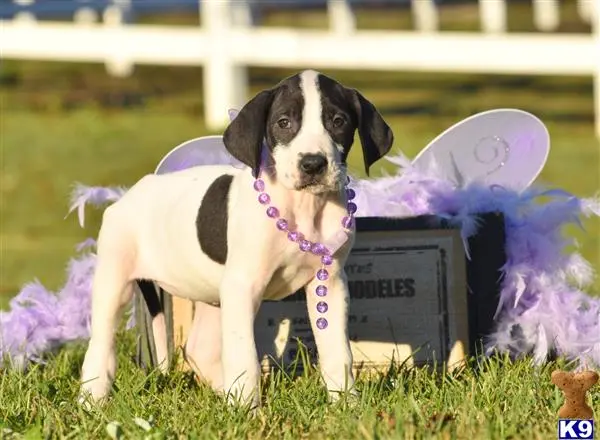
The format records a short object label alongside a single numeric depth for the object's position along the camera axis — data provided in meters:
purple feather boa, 9.50
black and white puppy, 7.73
